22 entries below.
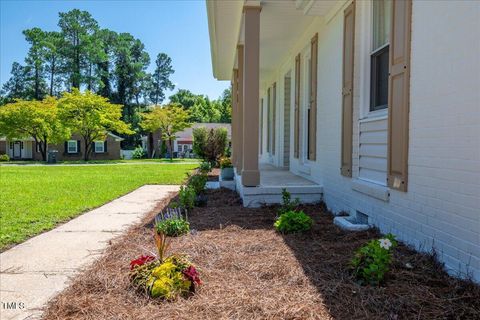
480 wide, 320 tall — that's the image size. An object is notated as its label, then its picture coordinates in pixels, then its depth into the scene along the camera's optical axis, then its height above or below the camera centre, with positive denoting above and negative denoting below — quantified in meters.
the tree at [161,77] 60.00 +10.45
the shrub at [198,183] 8.26 -0.78
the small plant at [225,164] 10.54 -0.47
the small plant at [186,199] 6.46 -0.86
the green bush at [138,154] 42.25 -0.85
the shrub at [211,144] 16.64 +0.10
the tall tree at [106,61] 51.16 +10.89
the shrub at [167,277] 2.83 -0.97
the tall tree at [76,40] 49.40 +13.15
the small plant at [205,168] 12.14 -0.68
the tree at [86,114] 31.78 +2.55
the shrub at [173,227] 4.67 -0.95
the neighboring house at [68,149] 37.47 -0.32
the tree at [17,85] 49.25 +7.48
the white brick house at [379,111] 2.98 +0.39
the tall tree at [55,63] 49.06 +10.13
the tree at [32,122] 30.70 +1.79
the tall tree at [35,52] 48.44 +11.26
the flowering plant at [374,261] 2.87 -0.84
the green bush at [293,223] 4.55 -0.87
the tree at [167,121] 38.41 +2.42
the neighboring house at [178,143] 44.53 +0.38
